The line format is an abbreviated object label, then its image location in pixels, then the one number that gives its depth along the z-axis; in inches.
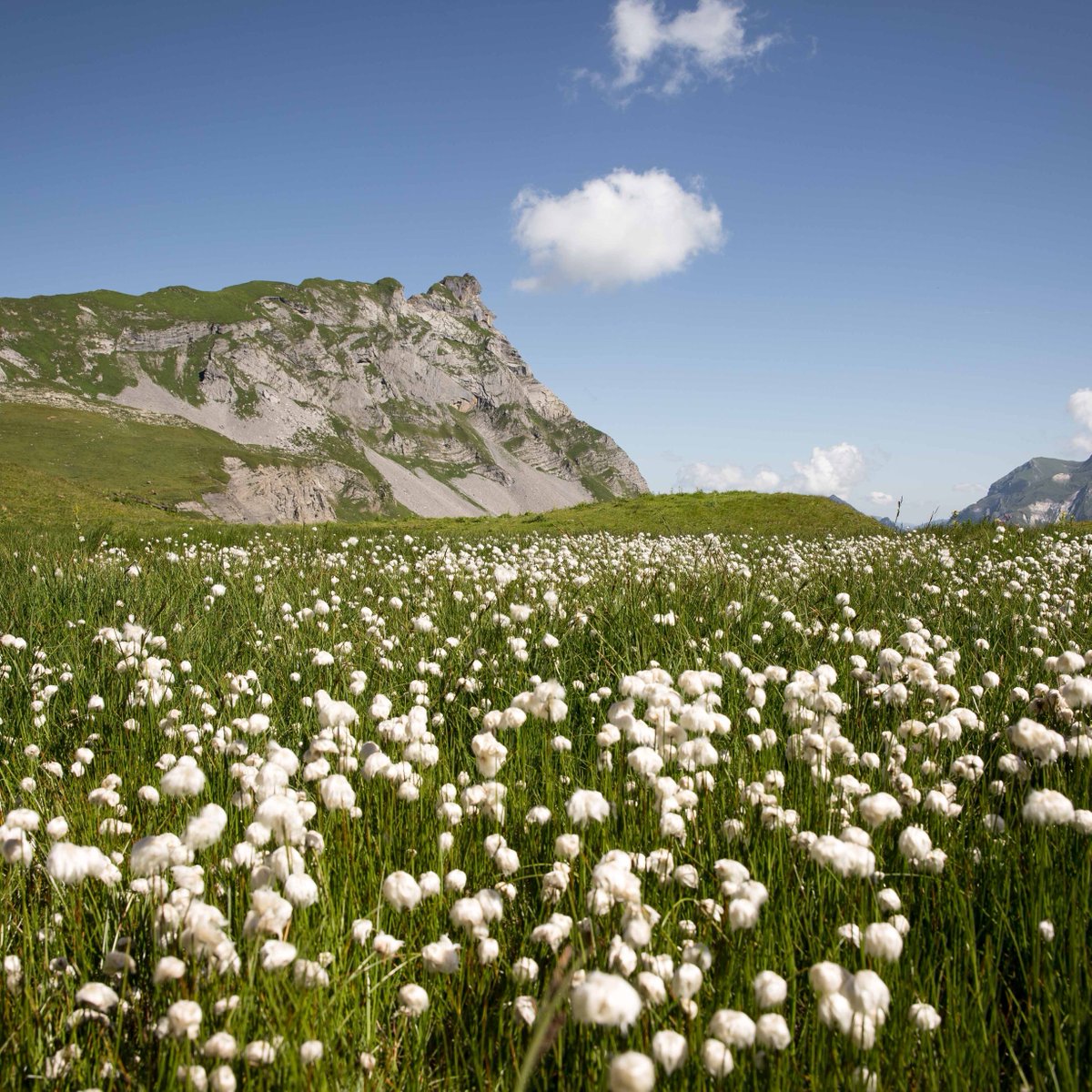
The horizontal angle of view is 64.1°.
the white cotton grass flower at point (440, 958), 27.4
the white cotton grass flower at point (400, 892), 29.0
